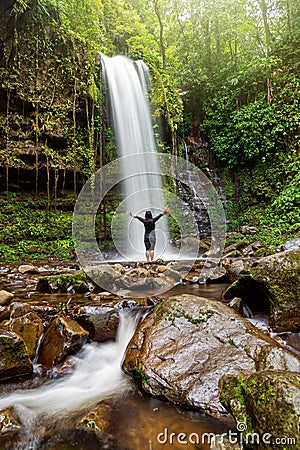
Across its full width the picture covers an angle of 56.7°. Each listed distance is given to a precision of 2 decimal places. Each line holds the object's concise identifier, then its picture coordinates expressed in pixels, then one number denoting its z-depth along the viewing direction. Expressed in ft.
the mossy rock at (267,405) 4.22
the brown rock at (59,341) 9.93
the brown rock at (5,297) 13.39
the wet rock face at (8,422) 6.92
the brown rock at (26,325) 10.27
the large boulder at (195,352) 7.60
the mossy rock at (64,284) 16.51
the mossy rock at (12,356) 8.87
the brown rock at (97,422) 6.77
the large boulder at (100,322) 11.50
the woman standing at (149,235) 23.63
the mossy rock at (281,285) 10.62
